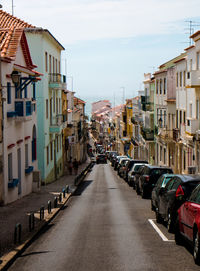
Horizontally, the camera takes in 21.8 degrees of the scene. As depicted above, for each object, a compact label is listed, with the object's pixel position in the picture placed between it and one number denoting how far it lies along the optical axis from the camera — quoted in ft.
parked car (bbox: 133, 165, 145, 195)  92.76
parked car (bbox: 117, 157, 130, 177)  146.57
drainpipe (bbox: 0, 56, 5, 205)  69.67
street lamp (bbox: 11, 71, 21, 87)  61.12
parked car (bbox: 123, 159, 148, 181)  129.63
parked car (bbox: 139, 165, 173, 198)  82.38
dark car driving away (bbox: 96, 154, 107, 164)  266.77
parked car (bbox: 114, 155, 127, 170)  199.91
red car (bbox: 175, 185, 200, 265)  32.99
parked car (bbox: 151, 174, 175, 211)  55.86
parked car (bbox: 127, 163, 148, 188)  110.30
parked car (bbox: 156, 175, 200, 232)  43.75
